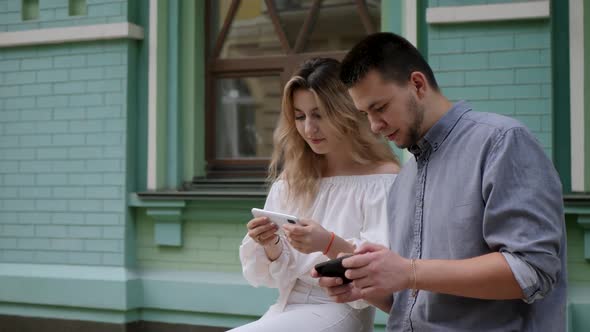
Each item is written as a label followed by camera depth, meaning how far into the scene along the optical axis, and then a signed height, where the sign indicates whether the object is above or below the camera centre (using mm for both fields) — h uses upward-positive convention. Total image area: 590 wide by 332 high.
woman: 2750 -108
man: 1688 -131
